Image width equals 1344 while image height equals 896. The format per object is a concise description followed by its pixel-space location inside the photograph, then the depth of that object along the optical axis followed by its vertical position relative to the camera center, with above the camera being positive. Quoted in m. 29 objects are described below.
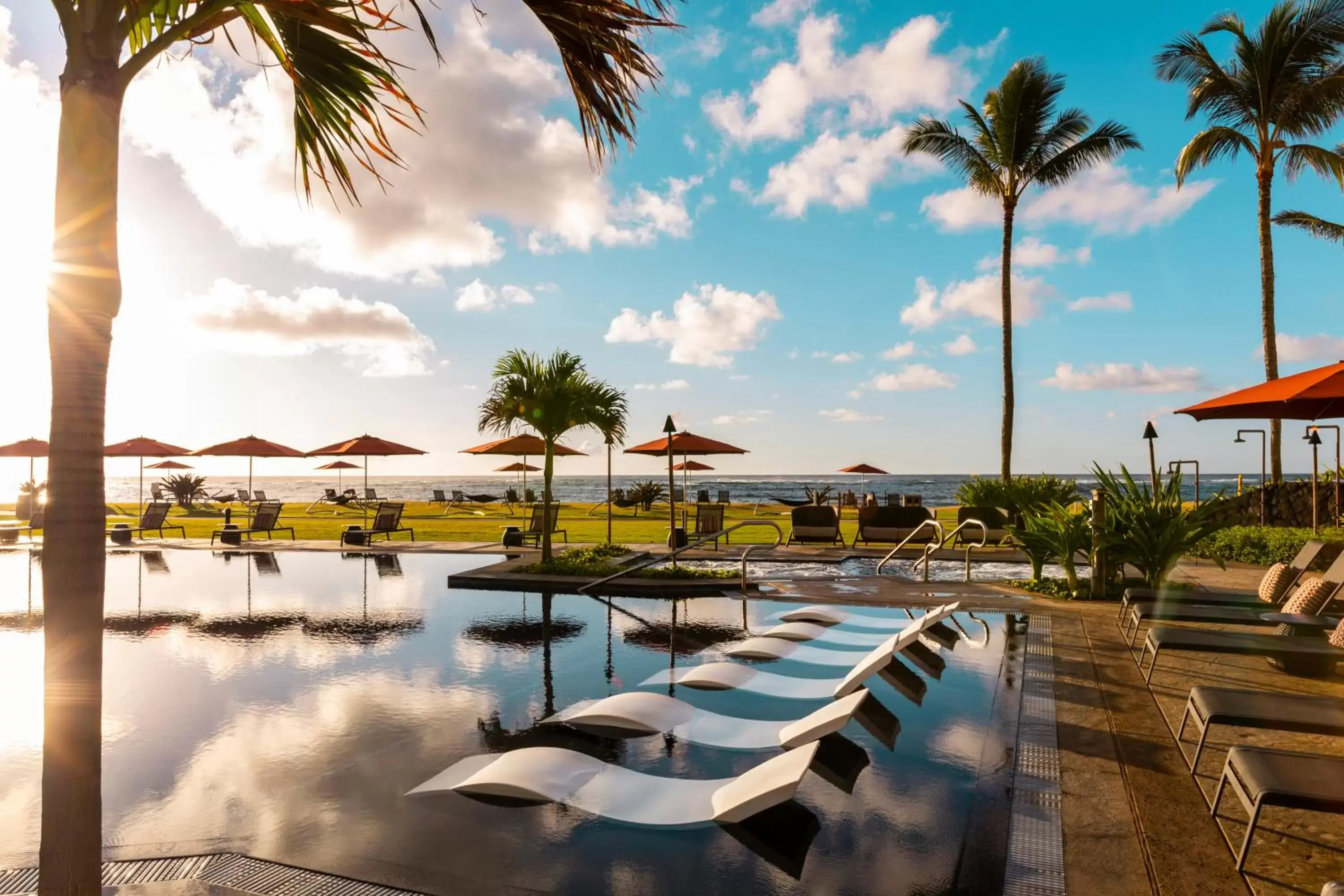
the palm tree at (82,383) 2.07 +0.26
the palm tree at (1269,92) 18.22 +9.66
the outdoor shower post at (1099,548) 9.42 -0.99
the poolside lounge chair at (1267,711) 3.73 -1.26
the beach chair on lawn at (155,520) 19.05 -1.16
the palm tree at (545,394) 12.62 +1.34
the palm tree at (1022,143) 20.36 +9.14
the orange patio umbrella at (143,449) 21.33 +0.73
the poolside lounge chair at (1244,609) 6.27 -1.31
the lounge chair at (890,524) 14.66 -1.03
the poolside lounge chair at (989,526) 15.66 -1.17
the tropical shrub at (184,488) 31.97 -0.61
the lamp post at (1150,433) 19.25 +0.98
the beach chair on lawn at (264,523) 18.67 -1.23
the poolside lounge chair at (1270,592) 7.46 -1.22
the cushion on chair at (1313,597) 6.27 -1.08
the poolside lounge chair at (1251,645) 5.41 -1.29
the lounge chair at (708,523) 15.91 -1.10
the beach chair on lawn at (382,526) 16.97 -1.27
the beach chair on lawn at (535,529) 15.88 -1.20
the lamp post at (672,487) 12.32 -0.28
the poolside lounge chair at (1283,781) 2.90 -1.25
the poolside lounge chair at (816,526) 15.17 -1.09
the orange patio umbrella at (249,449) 20.28 +0.67
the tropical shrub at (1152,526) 9.20 -0.70
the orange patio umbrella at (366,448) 19.34 +0.66
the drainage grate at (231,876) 3.09 -1.72
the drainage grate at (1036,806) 3.06 -1.66
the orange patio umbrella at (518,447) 19.30 +0.68
